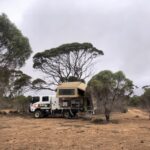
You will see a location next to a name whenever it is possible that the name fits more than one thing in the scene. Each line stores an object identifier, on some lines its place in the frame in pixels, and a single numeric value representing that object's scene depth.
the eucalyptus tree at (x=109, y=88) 13.01
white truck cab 15.54
